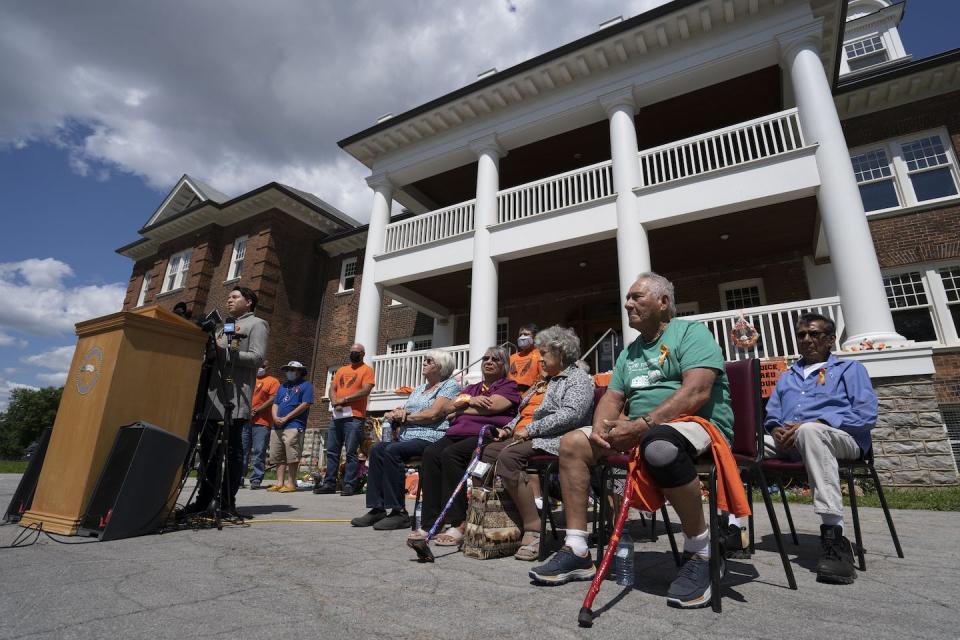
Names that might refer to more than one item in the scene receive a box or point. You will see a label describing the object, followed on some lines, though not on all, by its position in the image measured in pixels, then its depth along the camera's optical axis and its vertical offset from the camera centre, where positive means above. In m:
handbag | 2.86 -0.43
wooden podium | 3.14 +0.38
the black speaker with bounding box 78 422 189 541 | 3.03 -0.22
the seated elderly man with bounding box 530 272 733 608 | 2.02 +0.15
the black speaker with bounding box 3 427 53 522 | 3.56 -0.29
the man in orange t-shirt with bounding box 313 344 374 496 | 6.84 +0.59
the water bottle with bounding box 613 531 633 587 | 2.22 -0.50
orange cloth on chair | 2.05 -0.10
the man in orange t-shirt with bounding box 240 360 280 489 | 7.97 +0.41
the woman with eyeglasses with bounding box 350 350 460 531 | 4.02 -0.03
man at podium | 3.80 +0.45
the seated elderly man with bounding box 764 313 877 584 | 2.44 +0.21
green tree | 45.88 +2.97
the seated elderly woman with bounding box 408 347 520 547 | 3.50 +0.05
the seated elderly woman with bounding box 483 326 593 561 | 2.97 +0.19
